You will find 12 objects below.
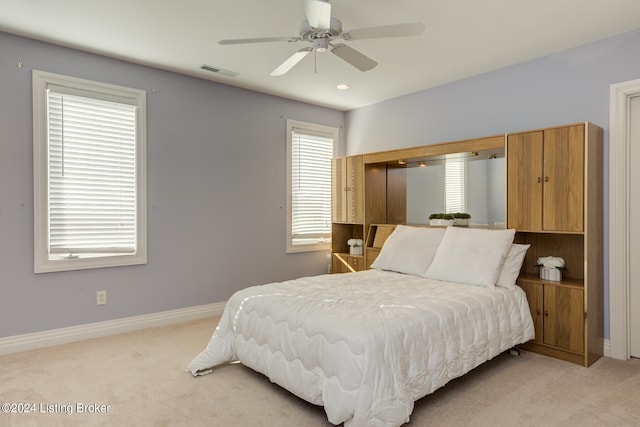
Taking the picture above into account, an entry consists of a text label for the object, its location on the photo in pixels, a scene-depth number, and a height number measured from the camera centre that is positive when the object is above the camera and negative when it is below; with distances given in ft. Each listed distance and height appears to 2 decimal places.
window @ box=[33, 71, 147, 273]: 11.07 +1.07
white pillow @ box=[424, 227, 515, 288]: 10.34 -1.23
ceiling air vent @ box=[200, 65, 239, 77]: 12.93 +4.63
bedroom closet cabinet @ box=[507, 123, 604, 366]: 9.96 -0.26
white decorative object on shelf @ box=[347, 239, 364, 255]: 16.55 -1.46
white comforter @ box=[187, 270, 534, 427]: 6.59 -2.49
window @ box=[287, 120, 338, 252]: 16.76 +1.13
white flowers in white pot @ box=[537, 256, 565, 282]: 10.68 -1.52
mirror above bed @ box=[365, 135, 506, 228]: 12.65 +1.05
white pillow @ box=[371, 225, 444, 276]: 11.87 -1.22
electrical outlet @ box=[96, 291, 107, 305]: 12.05 -2.63
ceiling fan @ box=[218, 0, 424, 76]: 7.38 +3.57
